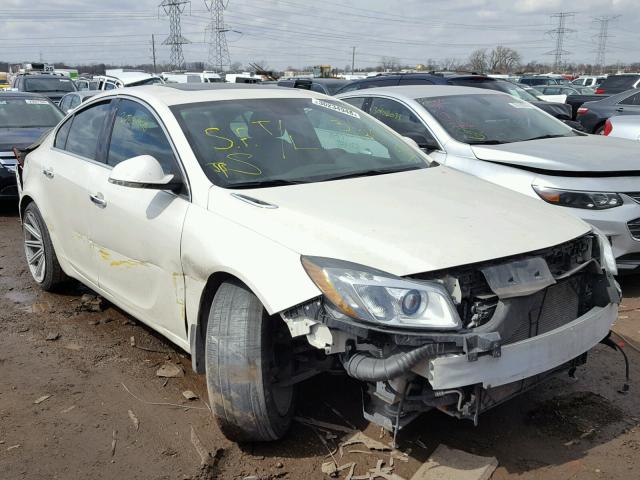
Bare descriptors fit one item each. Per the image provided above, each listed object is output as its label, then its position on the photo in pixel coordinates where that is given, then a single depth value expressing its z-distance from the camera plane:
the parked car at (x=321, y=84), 14.94
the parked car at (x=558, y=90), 22.71
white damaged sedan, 2.48
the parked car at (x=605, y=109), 12.80
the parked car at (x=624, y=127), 9.18
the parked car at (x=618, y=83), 16.41
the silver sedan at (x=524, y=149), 4.91
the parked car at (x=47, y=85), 19.48
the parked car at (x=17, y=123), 8.34
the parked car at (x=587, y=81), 34.59
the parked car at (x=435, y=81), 9.99
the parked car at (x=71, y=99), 14.59
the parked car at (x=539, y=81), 28.94
